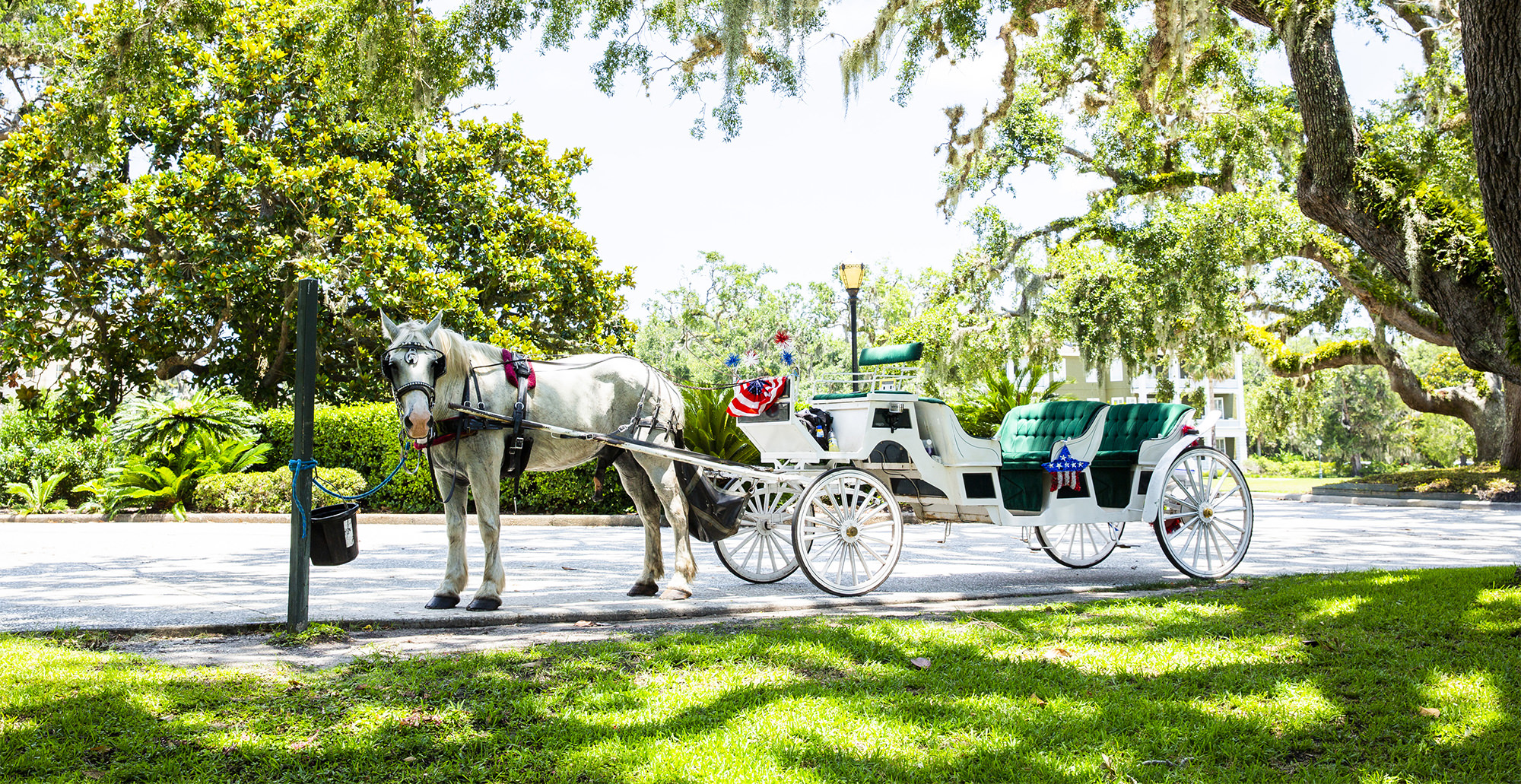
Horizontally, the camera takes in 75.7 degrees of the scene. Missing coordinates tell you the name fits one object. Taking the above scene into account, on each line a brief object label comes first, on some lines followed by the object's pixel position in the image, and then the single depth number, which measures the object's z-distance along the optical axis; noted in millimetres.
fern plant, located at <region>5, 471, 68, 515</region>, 14031
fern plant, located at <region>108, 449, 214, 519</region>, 13477
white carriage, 6848
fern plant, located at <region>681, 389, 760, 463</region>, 12273
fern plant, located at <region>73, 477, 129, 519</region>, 13375
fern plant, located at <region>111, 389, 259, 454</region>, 13969
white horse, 5680
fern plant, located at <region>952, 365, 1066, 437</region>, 17703
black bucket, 5480
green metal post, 5324
